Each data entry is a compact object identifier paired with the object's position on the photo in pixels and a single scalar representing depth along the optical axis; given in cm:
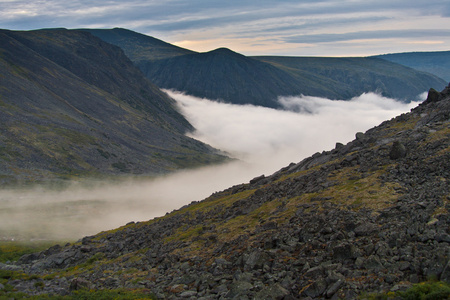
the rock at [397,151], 4628
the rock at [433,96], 6962
